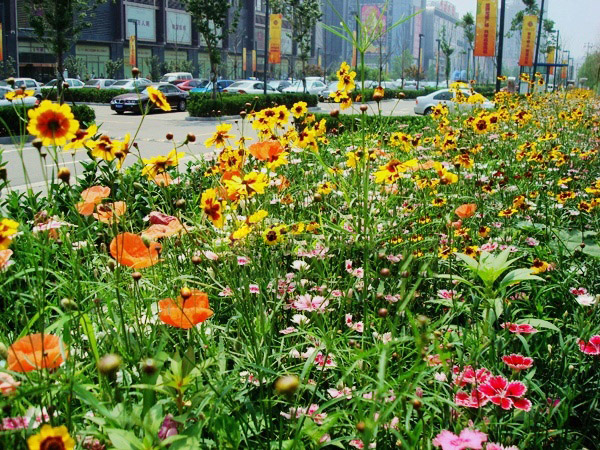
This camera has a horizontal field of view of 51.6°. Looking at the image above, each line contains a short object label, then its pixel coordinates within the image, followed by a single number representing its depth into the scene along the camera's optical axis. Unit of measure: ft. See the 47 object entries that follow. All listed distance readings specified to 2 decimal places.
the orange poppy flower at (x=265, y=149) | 7.73
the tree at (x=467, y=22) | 177.17
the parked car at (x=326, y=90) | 105.41
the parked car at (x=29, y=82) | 80.63
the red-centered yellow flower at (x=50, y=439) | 2.88
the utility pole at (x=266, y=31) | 72.87
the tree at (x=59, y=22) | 48.60
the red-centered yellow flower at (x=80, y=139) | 5.38
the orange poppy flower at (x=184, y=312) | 3.94
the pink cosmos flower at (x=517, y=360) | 4.60
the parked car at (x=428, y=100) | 67.51
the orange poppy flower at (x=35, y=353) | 3.43
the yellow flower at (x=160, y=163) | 6.31
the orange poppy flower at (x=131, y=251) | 4.80
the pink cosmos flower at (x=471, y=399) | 4.23
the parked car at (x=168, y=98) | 67.00
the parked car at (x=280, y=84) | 113.09
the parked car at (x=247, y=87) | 89.45
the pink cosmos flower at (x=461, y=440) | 3.32
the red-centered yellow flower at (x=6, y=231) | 3.56
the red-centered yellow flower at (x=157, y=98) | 6.01
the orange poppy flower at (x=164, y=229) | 5.56
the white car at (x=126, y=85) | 89.01
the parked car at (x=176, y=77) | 111.32
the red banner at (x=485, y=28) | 67.24
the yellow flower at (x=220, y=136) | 8.46
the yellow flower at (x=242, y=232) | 6.09
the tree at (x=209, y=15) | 61.41
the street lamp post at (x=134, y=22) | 132.57
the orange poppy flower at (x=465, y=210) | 6.98
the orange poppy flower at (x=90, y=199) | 6.04
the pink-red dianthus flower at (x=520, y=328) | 5.35
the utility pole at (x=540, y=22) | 96.25
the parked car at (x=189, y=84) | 96.41
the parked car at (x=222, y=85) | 91.05
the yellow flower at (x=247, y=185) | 6.07
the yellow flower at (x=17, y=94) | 5.29
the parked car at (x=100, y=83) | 96.80
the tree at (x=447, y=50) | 173.52
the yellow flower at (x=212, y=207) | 5.68
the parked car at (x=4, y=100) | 53.06
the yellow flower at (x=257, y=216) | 6.31
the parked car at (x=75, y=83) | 99.52
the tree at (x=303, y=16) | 94.99
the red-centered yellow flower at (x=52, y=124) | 4.74
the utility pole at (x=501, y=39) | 53.67
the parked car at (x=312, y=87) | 113.37
